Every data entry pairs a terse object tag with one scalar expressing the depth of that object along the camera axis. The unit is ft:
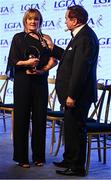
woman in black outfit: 12.95
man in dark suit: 11.91
